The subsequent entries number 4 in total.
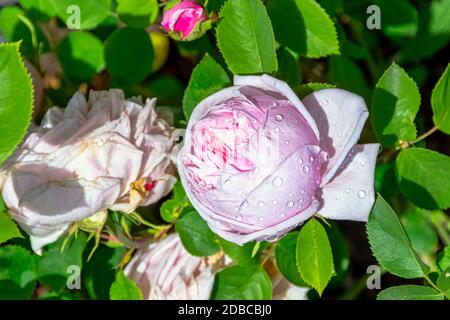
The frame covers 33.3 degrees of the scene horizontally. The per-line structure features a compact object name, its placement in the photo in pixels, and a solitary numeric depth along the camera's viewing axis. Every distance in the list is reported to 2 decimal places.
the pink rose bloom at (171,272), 0.95
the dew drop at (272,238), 0.75
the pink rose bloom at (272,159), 0.69
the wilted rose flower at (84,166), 0.81
